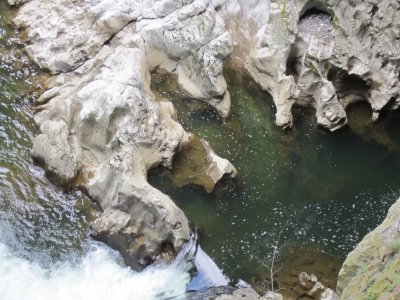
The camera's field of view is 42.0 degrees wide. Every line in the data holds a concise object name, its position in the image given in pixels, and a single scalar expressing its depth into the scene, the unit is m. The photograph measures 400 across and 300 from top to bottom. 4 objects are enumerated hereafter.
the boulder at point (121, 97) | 13.95
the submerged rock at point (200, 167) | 15.40
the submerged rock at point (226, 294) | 12.88
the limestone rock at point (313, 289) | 13.14
